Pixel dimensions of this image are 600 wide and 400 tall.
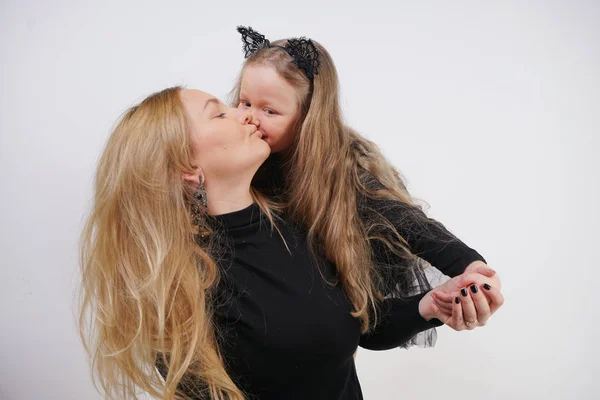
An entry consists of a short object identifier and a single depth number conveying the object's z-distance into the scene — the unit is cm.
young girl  176
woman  158
